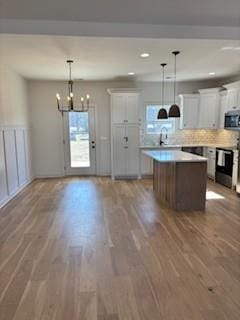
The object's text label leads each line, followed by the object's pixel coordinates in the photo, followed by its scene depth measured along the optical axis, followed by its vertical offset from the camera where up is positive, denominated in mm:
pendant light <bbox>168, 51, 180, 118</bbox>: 4363 +227
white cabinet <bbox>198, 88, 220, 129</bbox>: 6941 +445
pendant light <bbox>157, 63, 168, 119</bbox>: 4797 +209
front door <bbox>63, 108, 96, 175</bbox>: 7438 -523
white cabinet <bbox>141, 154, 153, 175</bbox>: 7219 -1183
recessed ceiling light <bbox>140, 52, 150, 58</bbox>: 4319 +1264
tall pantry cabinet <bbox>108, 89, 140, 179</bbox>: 6910 -196
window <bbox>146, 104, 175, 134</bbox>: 7551 +85
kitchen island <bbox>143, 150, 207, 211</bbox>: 4324 -1018
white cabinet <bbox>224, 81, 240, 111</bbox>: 5969 +706
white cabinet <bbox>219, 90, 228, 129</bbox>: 6621 +444
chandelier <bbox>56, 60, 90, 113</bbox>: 7181 +557
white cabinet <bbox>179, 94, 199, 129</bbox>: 7211 +425
